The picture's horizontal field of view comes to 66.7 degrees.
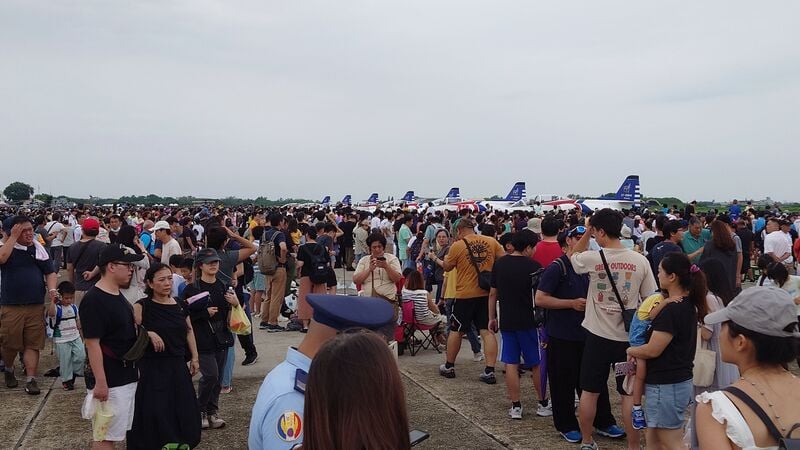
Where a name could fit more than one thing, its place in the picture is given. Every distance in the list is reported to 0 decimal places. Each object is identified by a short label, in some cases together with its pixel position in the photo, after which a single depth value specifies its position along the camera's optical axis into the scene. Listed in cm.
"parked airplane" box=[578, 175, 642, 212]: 4378
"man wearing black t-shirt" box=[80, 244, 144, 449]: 402
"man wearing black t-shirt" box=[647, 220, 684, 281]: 777
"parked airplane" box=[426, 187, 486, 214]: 3475
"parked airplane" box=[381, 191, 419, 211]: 6706
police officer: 191
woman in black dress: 426
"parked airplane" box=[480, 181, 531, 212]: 5834
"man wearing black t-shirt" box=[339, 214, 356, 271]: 1791
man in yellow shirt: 707
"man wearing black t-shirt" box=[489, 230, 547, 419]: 592
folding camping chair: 846
